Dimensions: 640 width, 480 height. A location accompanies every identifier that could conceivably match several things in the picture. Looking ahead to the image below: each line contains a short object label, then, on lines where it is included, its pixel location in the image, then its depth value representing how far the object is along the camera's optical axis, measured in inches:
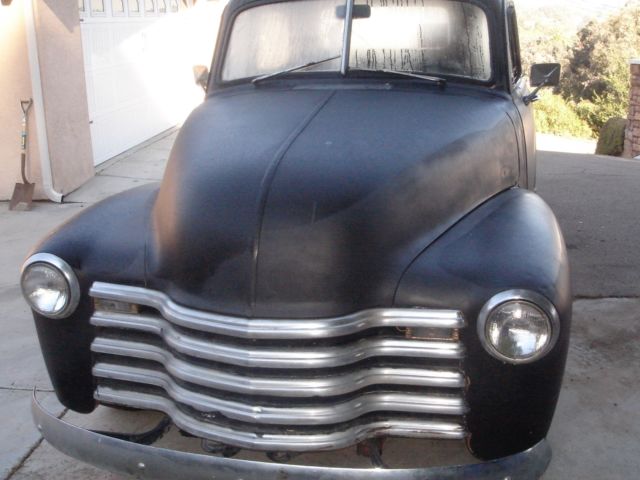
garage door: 334.3
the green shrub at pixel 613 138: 629.3
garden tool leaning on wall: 276.4
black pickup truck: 94.7
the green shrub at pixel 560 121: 906.7
